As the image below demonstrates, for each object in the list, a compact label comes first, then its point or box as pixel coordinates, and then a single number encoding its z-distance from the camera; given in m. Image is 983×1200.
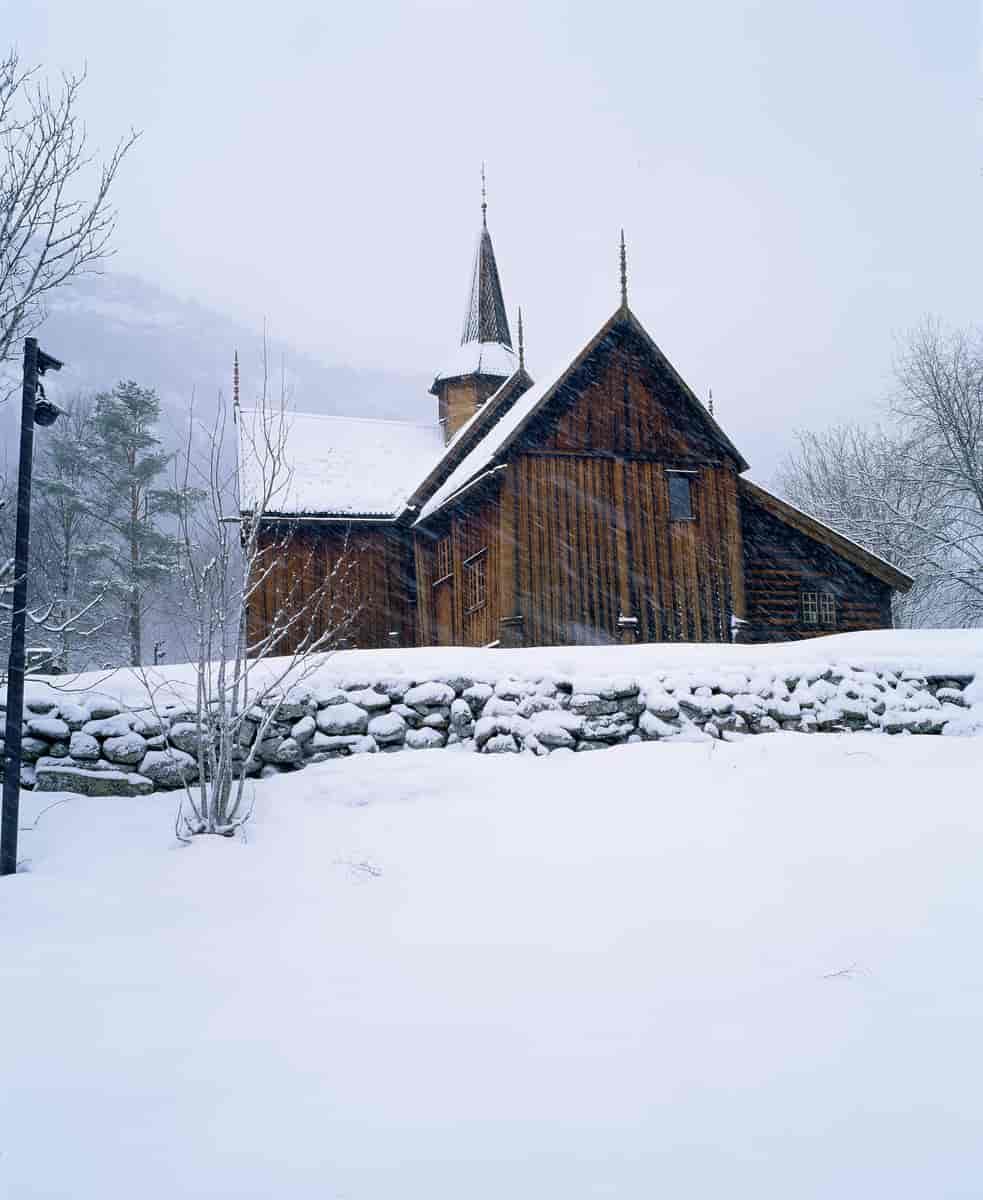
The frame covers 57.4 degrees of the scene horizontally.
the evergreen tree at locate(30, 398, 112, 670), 23.59
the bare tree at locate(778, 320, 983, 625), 21.20
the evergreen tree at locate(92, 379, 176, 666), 24.73
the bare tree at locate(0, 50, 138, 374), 6.49
